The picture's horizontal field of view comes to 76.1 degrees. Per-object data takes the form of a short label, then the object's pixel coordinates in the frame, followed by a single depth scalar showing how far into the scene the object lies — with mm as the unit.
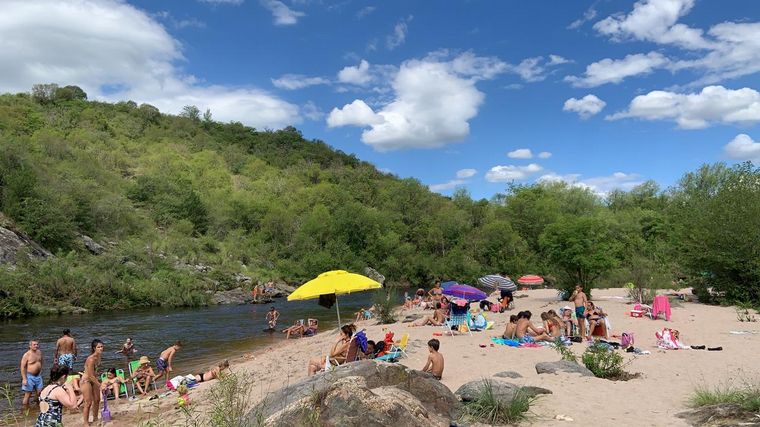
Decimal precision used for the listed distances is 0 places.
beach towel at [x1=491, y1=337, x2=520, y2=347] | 13031
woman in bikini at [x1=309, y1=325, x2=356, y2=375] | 10266
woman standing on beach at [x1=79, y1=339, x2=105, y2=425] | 8602
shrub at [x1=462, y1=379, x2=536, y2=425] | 6699
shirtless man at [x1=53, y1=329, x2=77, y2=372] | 11833
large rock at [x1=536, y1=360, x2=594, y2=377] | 9328
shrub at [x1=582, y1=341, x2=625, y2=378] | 9078
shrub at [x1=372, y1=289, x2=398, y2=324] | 21234
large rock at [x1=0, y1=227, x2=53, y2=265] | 27936
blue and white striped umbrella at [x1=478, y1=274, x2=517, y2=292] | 23845
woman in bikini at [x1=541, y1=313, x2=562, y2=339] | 13695
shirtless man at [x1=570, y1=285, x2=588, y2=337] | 13812
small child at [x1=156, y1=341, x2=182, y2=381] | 12597
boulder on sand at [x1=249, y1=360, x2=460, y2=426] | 5191
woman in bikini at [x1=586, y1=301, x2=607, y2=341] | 13648
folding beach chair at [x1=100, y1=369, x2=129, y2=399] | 11269
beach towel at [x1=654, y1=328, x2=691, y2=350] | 12125
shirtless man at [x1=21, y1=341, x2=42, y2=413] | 10312
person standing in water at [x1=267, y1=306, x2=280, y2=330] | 22472
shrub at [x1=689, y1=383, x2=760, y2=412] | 6188
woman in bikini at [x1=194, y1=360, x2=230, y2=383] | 12234
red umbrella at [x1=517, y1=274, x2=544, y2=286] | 29161
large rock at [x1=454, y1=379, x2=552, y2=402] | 7035
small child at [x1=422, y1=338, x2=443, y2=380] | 9531
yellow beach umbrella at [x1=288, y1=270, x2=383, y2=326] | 12594
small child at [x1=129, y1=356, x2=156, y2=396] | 11914
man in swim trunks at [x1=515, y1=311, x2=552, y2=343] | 13141
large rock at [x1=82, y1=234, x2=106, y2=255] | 35688
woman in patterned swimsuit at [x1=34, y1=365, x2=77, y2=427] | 6953
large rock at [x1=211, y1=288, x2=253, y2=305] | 35094
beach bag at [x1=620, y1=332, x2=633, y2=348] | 12211
